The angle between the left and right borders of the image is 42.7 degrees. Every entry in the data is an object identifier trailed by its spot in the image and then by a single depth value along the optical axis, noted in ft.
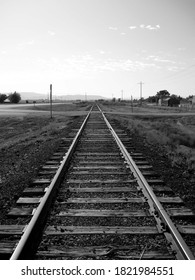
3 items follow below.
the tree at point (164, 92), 521.65
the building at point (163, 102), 343.67
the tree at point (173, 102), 335.26
